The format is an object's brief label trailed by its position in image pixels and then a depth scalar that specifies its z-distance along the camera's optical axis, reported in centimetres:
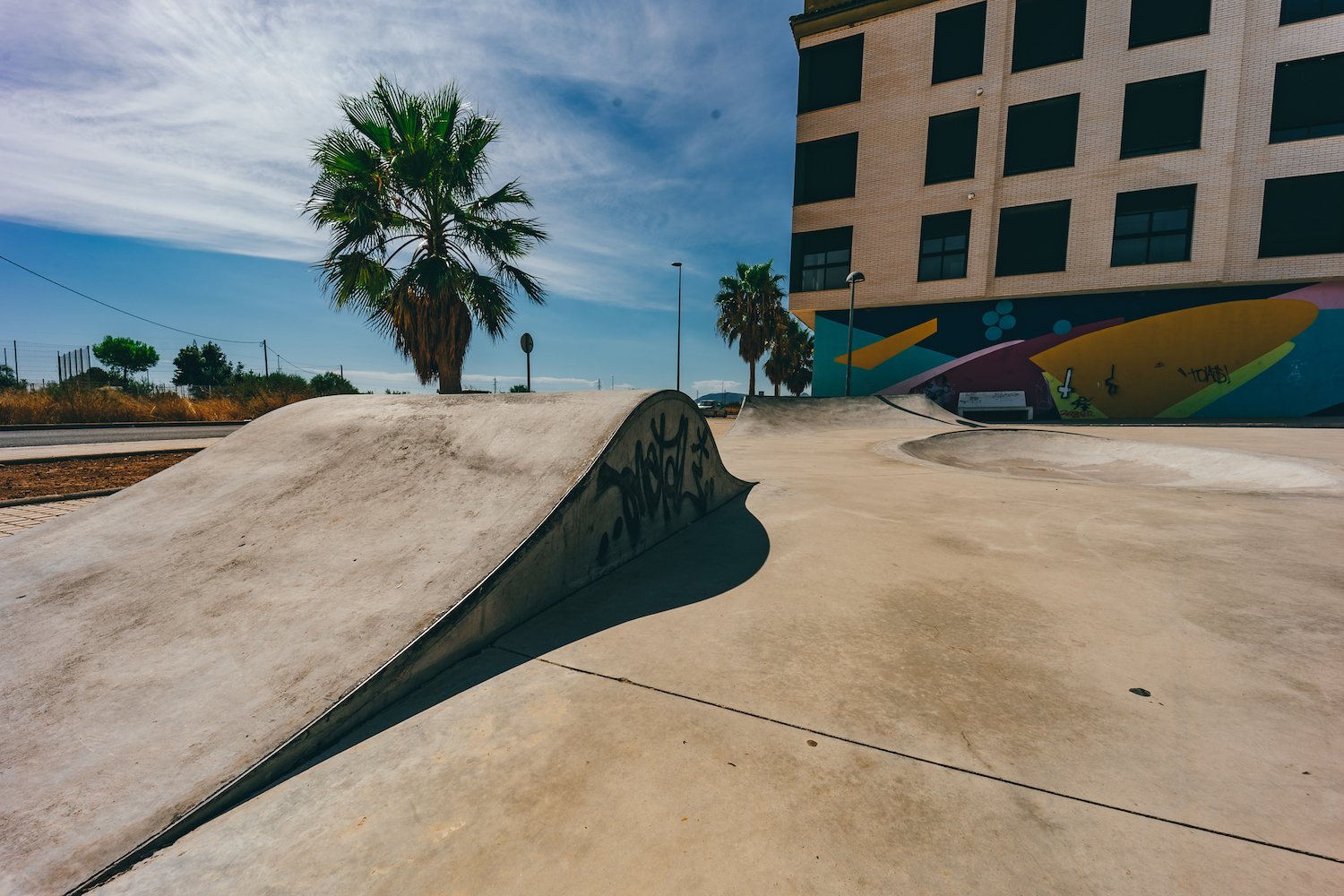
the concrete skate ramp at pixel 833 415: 1280
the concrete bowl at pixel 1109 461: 567
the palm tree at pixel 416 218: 1013
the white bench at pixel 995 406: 1584
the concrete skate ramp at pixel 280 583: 154
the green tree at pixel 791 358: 3116
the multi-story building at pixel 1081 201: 1341
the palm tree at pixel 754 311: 2919
